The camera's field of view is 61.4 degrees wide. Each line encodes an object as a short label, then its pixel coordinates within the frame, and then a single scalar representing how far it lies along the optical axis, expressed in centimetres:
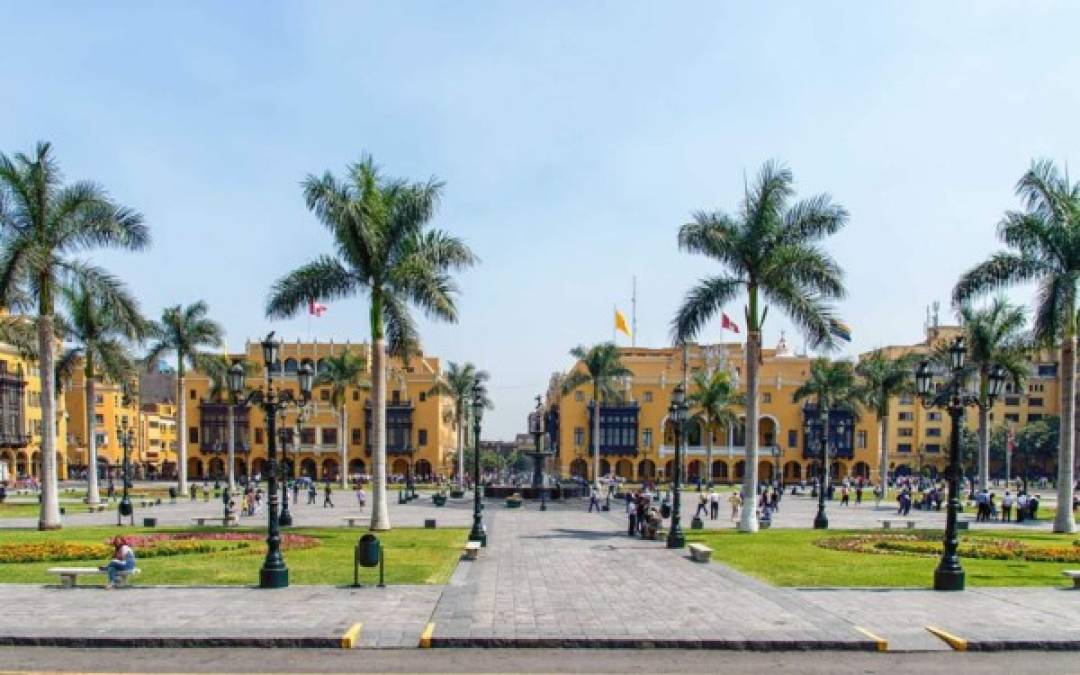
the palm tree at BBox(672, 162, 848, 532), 2981
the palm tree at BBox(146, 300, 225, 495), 5625
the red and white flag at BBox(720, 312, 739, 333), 6886
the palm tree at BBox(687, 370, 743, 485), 6500
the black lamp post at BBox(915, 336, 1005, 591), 1712
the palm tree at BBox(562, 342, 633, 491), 6831
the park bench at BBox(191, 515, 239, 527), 3253
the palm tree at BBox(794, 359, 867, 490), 7094
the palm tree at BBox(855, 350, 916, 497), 6544
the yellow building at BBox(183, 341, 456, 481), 10138
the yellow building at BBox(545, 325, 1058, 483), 9712
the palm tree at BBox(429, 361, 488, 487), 7276
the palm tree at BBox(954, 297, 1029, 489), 4481
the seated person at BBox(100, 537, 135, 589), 1692
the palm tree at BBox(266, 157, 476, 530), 2856
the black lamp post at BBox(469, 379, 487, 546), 2548
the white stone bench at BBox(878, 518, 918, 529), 3272
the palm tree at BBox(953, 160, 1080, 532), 2941
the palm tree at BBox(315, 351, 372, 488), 7050
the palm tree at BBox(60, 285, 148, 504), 4294
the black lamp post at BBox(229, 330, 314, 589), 1683
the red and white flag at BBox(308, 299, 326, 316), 6099
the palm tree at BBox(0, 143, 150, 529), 2859
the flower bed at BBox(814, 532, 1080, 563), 2317
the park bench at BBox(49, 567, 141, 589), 1683
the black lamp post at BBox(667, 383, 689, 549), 2559
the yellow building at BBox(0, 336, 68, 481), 8719
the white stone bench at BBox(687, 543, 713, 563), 2191
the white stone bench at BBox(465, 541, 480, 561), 2212
